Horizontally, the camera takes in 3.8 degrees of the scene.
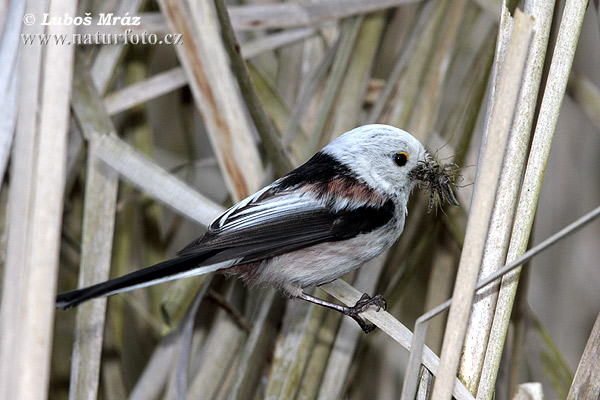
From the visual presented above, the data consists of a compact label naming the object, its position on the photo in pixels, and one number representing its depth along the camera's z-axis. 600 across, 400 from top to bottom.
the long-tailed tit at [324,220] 2.54
